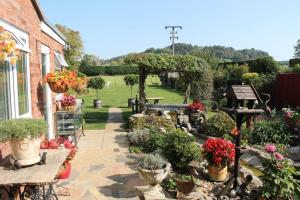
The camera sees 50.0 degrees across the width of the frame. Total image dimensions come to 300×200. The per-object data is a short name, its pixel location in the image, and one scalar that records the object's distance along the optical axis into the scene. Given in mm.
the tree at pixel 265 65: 23292
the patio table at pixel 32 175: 3646
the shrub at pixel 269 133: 10266
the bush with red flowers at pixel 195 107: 14008
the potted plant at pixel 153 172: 5542
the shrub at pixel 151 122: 11016
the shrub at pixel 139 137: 9492
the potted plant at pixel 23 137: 3963
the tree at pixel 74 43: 45978
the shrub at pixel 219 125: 11227
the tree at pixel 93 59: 77662
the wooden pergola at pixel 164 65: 14812
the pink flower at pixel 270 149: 6163
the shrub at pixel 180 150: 7023
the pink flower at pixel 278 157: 5871
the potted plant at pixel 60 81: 7184
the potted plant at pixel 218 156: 6570
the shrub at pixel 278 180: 5637
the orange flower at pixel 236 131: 6086
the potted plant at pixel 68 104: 9539
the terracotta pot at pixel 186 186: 5762
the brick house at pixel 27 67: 5219
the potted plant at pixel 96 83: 22375
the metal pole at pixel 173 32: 31753
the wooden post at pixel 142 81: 15577
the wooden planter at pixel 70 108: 9502
